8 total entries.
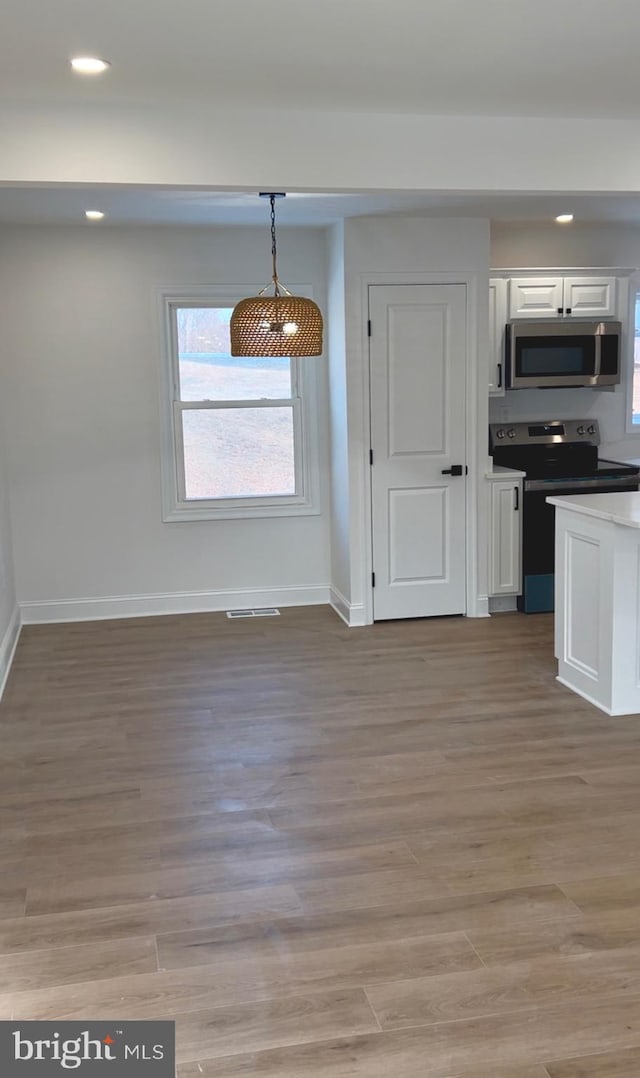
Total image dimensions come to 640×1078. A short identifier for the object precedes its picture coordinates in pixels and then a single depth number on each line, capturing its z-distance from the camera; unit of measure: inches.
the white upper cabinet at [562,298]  245.9
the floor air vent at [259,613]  249.1
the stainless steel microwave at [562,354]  244.2
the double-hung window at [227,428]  245.1
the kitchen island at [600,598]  165.9
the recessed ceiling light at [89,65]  121.3
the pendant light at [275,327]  181.9
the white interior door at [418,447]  229.5
